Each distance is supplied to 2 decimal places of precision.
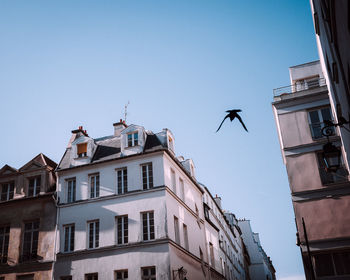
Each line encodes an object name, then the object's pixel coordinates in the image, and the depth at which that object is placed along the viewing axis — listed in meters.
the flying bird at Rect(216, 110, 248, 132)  9.18
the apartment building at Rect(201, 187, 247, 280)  33.40
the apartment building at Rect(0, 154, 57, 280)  24.11
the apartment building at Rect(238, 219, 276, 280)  70.03
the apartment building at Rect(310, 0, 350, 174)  7.84
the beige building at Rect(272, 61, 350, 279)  19.77
